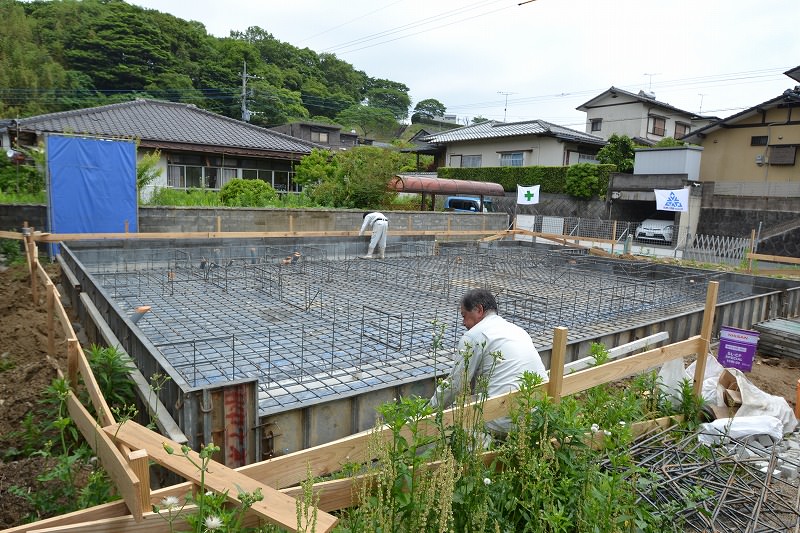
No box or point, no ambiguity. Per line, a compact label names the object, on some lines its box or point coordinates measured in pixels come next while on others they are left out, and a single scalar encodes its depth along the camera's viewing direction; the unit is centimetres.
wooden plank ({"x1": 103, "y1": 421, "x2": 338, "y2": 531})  180
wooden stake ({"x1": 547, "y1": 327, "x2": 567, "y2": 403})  307
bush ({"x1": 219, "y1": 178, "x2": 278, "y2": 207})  1436
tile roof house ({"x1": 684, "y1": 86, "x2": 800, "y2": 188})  1897
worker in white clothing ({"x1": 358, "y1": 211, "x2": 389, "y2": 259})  1199
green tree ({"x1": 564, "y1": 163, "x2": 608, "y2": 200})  2170
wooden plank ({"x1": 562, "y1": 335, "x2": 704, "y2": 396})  326
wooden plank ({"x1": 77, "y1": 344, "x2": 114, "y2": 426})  232
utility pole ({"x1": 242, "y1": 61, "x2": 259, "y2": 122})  3156
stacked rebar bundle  261
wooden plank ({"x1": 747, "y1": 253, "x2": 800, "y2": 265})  1147
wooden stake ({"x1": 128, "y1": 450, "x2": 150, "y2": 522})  174
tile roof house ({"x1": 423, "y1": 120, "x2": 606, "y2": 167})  2509
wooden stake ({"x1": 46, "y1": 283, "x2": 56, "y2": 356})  423
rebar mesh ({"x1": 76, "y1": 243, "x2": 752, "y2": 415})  512
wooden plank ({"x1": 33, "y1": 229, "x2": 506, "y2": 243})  885
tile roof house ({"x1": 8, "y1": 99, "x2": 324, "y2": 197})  1584
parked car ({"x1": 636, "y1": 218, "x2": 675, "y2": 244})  1913
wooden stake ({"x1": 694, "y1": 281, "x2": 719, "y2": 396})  435
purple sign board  527
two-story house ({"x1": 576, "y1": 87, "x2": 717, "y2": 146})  2898
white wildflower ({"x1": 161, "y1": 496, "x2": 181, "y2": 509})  177
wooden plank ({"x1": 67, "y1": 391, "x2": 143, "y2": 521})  175
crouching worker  303
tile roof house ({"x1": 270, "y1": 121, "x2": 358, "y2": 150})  2857
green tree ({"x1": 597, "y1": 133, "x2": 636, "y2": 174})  2194
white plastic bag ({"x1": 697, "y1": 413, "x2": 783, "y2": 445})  370
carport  1752
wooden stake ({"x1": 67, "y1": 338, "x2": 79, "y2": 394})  298
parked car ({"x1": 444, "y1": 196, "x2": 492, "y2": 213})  2332
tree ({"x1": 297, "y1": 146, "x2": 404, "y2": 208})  1623
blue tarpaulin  954
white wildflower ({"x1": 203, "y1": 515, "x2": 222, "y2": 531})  160
